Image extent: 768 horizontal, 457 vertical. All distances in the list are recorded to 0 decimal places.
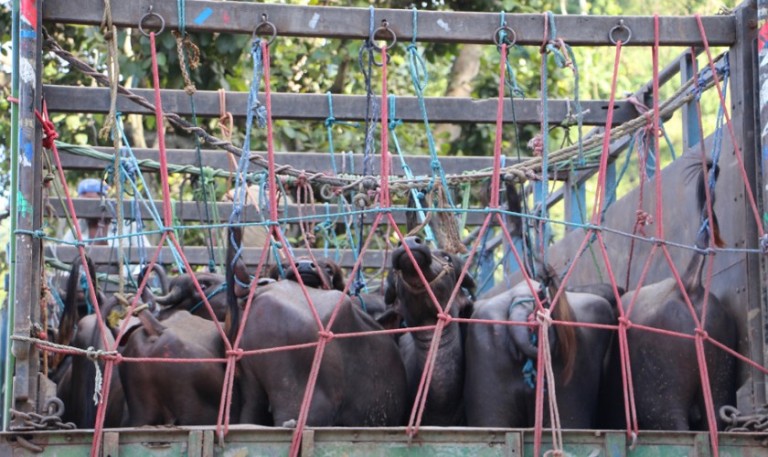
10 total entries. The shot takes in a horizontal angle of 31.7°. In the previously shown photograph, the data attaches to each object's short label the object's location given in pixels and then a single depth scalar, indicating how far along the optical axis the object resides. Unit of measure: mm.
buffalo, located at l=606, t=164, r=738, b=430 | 5074
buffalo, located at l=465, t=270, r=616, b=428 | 5113
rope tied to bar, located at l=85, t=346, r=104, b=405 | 4598
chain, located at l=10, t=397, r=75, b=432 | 4559
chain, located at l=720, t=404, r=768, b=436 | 4746
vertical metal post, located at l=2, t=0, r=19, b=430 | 4660
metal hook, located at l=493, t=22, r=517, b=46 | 5211
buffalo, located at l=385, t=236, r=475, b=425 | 5297
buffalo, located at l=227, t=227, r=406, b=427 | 5062
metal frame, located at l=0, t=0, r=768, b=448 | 4684
